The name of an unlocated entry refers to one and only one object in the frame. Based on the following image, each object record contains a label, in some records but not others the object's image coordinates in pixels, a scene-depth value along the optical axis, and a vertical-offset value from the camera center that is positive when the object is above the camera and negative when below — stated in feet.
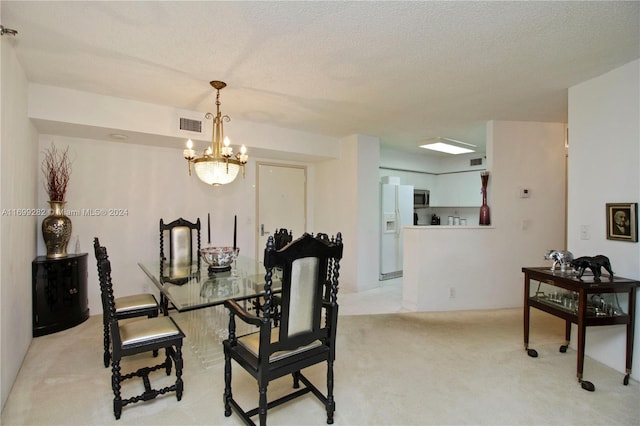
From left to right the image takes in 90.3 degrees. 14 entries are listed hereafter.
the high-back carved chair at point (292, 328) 5.53 -2.19
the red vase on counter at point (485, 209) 13.58 +0.16
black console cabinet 10.17 -2.79
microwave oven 21.72 +0.99
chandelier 9.14 +1.41
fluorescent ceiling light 15.87 +3.55
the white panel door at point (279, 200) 16.71 +0.59
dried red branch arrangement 11.14 +1.37
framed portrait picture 8.01 -0.20
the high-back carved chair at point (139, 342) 6.46 -2.77
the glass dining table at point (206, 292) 7.48 -2.00
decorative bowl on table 10.03 -1.52
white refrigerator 18.34 -0.60
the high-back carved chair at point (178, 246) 10.88 -1.41
